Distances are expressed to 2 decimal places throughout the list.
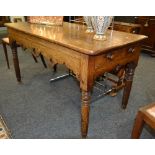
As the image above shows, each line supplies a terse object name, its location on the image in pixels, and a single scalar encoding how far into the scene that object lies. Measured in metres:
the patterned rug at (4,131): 1.54
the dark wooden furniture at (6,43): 2.67
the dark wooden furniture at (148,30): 3.36
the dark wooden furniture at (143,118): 1.14
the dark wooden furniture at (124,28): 2.51
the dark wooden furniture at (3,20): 5.44
